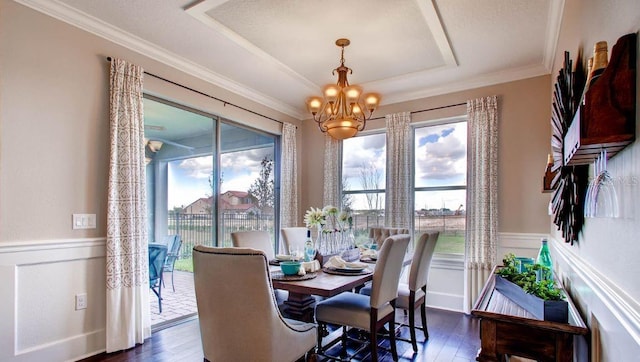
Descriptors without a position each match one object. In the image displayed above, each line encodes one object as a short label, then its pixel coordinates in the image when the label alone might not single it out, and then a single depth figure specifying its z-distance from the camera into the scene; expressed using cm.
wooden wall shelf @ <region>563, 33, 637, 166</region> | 99
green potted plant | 142
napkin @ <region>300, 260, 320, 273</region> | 268
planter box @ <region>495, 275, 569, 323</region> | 141
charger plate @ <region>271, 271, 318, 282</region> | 241
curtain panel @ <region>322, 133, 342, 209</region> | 520
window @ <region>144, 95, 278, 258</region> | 377
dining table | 221
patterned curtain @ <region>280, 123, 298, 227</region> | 514
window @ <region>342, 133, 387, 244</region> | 502
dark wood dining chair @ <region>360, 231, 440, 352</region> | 302
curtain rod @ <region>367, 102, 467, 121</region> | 439
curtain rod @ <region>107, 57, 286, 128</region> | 354
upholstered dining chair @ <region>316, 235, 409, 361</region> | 245
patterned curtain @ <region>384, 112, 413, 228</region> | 458
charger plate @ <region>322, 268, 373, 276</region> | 260
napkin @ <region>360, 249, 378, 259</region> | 337
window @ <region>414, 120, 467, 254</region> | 445
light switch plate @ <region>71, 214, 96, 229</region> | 288
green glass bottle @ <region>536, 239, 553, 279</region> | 235
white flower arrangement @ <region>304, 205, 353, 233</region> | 300
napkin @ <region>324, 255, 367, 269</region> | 272
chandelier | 312
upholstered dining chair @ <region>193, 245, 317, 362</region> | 170
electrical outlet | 287
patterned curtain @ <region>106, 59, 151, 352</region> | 300
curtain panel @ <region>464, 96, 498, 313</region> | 400
